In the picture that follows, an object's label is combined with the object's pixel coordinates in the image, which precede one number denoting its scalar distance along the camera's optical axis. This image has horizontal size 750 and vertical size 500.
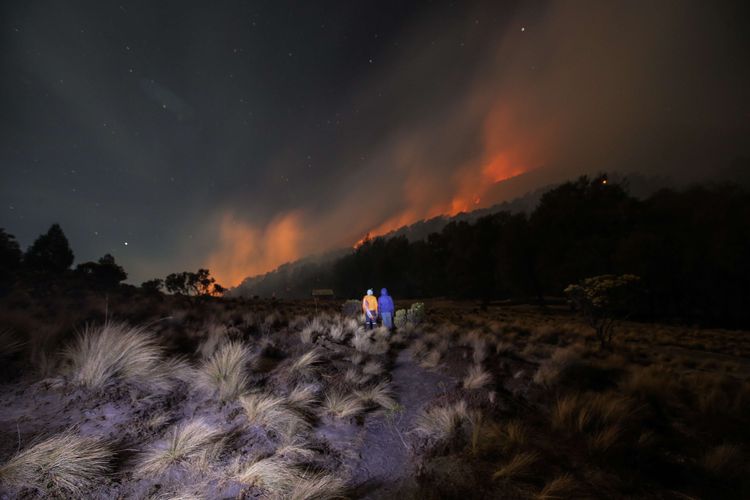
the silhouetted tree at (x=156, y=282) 54.55
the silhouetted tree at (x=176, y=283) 58.27
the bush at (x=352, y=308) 19.31
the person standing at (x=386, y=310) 13.33
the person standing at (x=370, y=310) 13.29
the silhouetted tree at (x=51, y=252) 40.88
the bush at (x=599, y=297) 13.91
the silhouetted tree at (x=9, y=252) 29.96
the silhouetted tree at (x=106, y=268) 41.00
